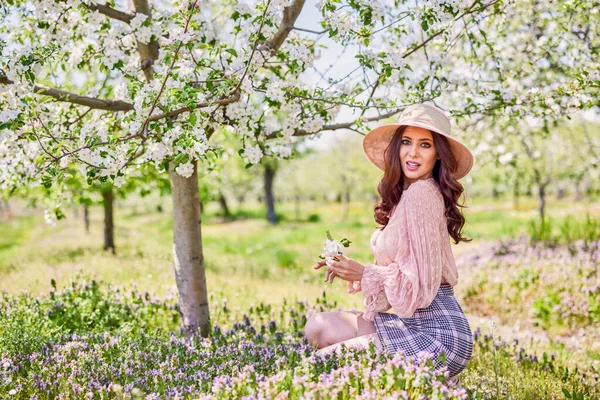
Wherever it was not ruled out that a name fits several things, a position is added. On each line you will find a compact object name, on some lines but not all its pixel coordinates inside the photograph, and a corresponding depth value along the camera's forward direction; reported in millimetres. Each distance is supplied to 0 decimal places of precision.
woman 3510
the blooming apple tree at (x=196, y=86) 3627
